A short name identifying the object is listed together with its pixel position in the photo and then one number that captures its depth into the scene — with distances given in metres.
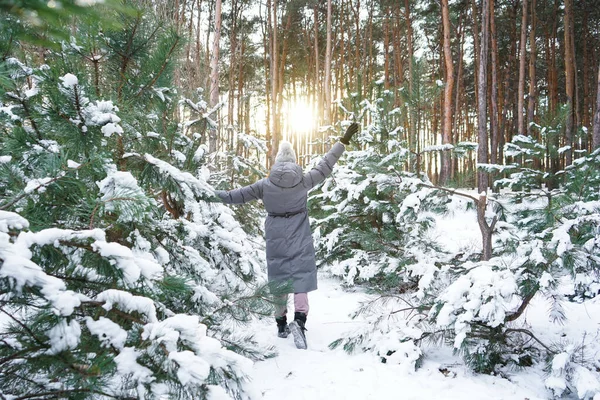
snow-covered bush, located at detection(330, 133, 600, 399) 2.23
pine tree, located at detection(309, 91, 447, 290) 3.79
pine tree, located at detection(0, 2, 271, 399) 0.87
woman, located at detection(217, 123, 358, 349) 3.26
